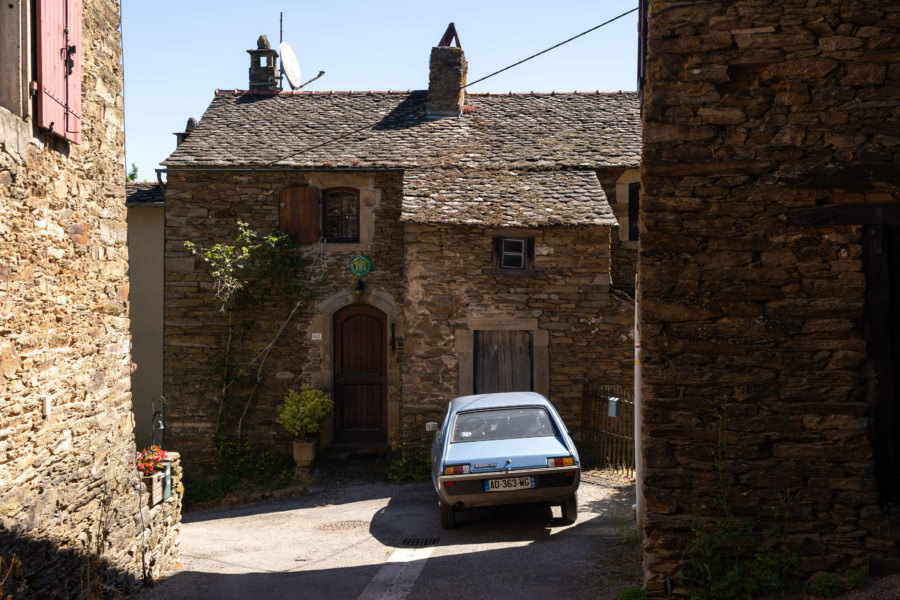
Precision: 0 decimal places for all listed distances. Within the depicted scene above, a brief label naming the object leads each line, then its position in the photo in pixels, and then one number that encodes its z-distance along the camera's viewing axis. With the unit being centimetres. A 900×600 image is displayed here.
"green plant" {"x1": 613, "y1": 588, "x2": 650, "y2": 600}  553
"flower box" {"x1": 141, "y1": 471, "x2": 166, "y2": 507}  801
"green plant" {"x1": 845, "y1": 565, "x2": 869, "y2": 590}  514
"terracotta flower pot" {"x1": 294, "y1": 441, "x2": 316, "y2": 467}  1362
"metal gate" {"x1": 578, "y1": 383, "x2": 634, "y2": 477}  1169
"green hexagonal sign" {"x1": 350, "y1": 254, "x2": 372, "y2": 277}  1432
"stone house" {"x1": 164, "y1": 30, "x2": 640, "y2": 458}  1318
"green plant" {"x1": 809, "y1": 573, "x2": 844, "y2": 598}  515
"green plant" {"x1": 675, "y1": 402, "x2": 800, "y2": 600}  529
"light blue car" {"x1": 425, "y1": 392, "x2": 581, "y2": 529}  844
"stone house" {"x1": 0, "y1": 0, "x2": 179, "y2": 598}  544
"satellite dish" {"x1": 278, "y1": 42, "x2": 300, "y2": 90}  1742
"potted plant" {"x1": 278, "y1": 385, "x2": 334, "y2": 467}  1355
